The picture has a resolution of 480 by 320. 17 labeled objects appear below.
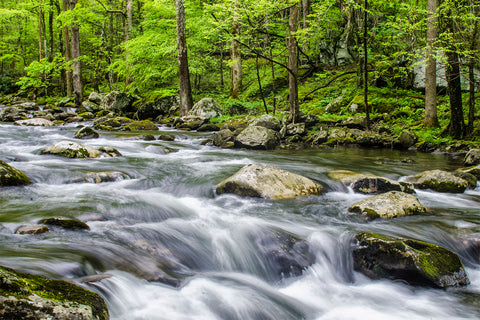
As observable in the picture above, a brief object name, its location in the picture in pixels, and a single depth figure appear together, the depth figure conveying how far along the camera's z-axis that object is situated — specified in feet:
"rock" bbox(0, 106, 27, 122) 55.42
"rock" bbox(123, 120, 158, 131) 48.55
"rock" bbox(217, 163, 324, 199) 19.27
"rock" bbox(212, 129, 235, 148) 37.67
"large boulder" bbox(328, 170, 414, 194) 20.09
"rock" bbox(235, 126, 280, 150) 36.65
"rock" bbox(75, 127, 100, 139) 39.50
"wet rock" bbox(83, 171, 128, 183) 20.72
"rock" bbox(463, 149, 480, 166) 27.37
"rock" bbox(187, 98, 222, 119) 52.60
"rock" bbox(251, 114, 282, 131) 42.32
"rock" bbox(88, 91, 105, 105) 71.10
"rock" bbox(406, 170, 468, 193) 20.93
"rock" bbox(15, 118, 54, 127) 49.98
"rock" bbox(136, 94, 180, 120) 61.00
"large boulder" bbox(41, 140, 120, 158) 26.50
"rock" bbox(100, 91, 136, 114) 64.39
